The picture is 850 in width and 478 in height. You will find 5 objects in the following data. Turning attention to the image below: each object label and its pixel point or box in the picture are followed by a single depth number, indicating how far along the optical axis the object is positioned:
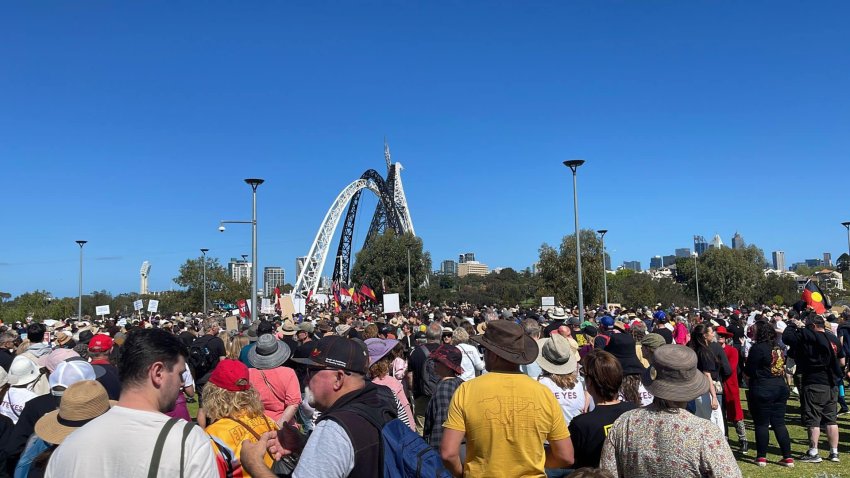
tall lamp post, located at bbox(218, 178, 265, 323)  23.80
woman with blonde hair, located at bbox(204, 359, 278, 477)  4.11
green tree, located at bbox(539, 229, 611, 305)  45.56
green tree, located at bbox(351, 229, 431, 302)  67.62
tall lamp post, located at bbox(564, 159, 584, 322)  22.17
